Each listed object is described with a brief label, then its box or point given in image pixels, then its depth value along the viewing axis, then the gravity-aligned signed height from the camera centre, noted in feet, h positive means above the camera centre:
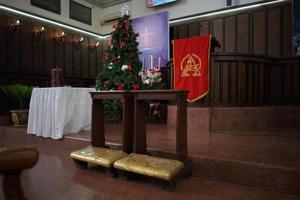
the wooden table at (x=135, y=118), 7.97 -0.75
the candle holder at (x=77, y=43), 27.30 +6.03
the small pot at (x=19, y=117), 16.76 -1.30
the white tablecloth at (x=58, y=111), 12.42 -0.71
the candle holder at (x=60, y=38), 25.30 +6.04
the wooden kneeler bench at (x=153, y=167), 6.88 -2.02
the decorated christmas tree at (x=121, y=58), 16.70 +2.69
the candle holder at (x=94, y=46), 29.44 +6.07
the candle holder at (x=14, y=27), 21.29 +6.08
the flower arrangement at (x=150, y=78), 17.19 +1.32
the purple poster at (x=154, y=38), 23.58 +5.75
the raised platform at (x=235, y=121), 13.32 -1.31
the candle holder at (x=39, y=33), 23.34 +6.04
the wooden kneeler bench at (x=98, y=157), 8.20 -2.03
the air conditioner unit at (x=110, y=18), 29.23 +9.45
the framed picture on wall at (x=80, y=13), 27.04 +9.51
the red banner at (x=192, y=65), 13.21 +1.74
